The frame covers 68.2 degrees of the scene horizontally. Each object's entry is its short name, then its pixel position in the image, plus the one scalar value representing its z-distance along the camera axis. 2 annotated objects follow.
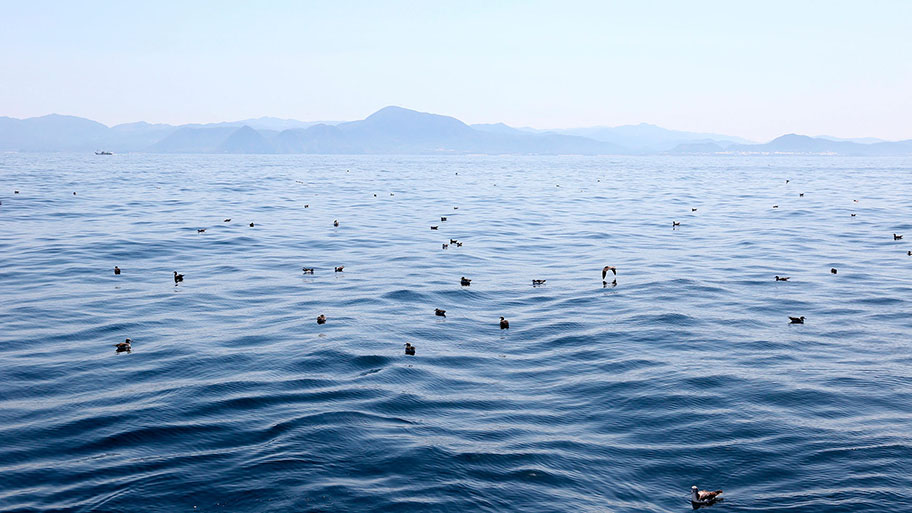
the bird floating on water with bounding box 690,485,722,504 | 11.90
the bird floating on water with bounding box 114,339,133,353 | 20.48
